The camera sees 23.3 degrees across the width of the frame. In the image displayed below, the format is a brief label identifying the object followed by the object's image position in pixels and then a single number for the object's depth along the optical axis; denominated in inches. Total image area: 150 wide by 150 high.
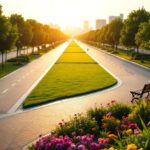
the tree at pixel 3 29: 1359.0
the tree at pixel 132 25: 2166.6
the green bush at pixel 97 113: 525.9
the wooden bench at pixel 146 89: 723.5
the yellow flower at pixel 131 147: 310.8
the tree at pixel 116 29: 3002.0
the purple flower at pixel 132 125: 447.5
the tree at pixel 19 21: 2078.2
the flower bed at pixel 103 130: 369.1
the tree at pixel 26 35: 2107.0
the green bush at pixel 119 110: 544.7
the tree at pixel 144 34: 1640.9
